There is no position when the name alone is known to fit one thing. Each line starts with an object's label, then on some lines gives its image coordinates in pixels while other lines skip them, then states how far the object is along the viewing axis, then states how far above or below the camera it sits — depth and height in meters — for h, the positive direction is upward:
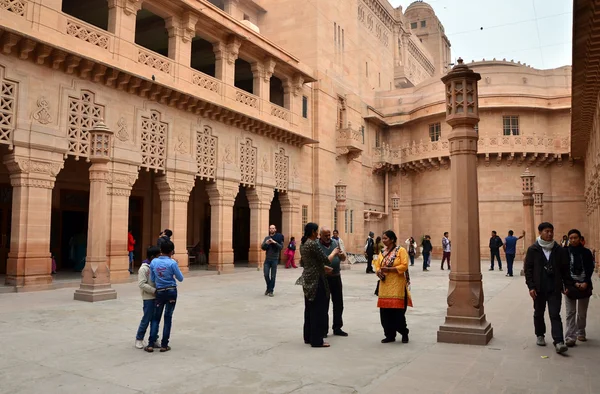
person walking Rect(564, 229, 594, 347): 6.24 -0.73
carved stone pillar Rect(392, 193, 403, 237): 26.75 +1.41
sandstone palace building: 12.48 +4.38
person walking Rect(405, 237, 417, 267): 22.66 -0.75
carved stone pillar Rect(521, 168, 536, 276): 18.16 +1.30
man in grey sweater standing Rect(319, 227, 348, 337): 7.07 -0.71
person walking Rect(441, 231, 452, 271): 20.36 -0.60
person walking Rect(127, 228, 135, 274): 16.05 -0.31
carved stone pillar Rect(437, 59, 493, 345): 6.50 +0.21
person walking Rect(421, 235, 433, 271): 20.23 -0.76
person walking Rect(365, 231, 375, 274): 18.77 -0.74
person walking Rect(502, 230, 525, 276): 17.31 -0.63
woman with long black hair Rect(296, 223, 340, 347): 6.39 -0.67
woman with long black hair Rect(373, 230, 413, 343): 6.40 -0.84
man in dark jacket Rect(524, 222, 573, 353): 6.21 -0.54
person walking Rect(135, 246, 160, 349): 6.09 -0.84
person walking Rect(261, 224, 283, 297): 11.36 -0.67
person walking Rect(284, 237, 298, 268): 22.08 -0.96
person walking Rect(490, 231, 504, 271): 19.16 -0.44
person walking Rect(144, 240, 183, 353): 6.04 -0.75
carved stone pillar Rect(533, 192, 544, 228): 20.06 +1.22
